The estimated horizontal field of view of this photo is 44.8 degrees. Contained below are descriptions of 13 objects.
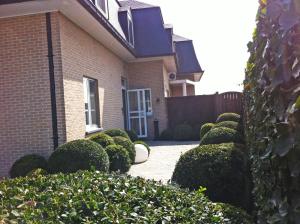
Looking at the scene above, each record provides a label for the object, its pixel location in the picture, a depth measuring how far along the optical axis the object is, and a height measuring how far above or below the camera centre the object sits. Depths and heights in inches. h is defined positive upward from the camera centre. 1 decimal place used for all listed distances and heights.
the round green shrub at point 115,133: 428.1 -23.9
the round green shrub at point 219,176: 195.6 -37.1
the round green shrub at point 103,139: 359.9 -26.1
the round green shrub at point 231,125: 379.9 -18.9
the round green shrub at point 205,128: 520.2 -28.5
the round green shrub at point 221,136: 294.5 -23.9
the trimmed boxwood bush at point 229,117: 514.0 -14.4
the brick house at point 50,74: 333.1 +41.9
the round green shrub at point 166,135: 675.4 -46.4
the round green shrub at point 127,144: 385.4 -34.5
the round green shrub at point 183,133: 656.4 -43.4
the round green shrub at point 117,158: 337.4 -42.9
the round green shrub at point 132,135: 540.1 -34.6
